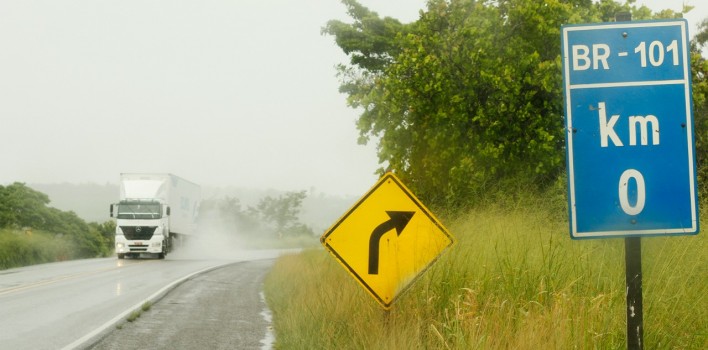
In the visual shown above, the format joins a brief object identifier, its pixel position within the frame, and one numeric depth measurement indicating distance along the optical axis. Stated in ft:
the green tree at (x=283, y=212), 390.09
